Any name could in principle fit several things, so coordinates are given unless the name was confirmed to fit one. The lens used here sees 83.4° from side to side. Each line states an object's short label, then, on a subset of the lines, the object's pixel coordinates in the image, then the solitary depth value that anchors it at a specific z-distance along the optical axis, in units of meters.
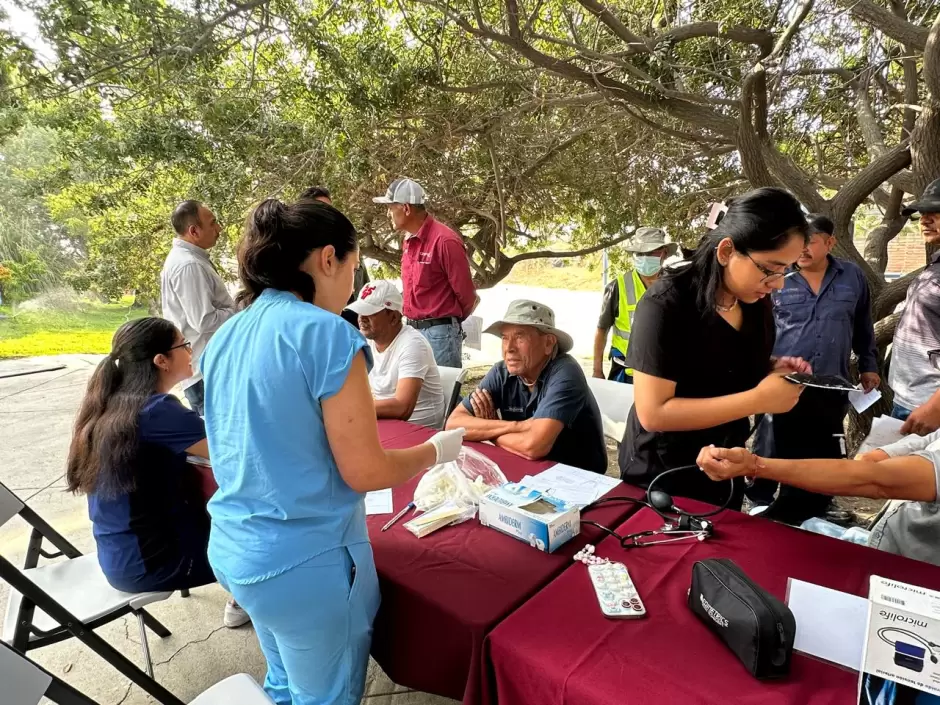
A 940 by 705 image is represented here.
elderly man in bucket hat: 2.15
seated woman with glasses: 1.80
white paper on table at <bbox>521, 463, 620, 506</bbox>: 1.75
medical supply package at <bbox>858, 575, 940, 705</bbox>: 0.78
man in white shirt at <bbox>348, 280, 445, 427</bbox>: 2.77
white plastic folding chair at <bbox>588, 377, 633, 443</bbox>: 2.81
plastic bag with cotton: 1.70
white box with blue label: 1.42
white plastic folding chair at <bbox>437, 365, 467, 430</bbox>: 3.12
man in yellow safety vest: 3.76
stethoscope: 1.45
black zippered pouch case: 0.97
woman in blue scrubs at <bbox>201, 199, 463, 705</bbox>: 1.08
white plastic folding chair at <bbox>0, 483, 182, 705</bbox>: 1.65
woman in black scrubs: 1.47
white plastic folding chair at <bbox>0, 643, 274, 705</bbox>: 1.12
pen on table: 1.61
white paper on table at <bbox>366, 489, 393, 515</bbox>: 1.72
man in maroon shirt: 3.75
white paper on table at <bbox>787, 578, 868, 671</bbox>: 1.03
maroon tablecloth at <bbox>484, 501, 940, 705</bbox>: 0.97
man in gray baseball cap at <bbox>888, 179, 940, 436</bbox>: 2.61
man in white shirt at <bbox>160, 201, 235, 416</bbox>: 3.40
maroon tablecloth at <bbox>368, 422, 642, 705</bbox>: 1.21
